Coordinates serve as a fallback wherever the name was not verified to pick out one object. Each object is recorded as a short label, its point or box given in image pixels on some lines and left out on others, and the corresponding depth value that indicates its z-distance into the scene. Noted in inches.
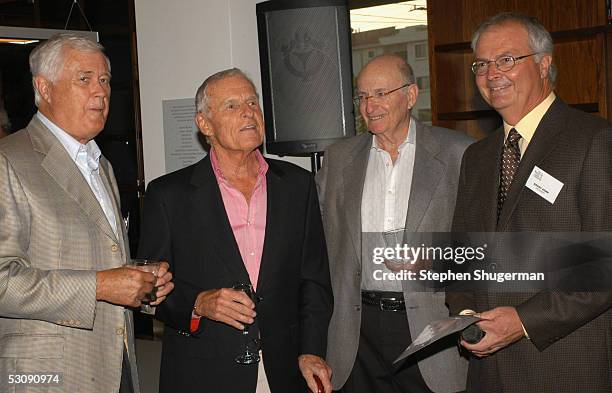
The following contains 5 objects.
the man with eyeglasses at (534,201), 101.4
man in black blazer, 116.4
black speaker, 170.2
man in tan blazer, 99.3
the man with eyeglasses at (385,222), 128.3
